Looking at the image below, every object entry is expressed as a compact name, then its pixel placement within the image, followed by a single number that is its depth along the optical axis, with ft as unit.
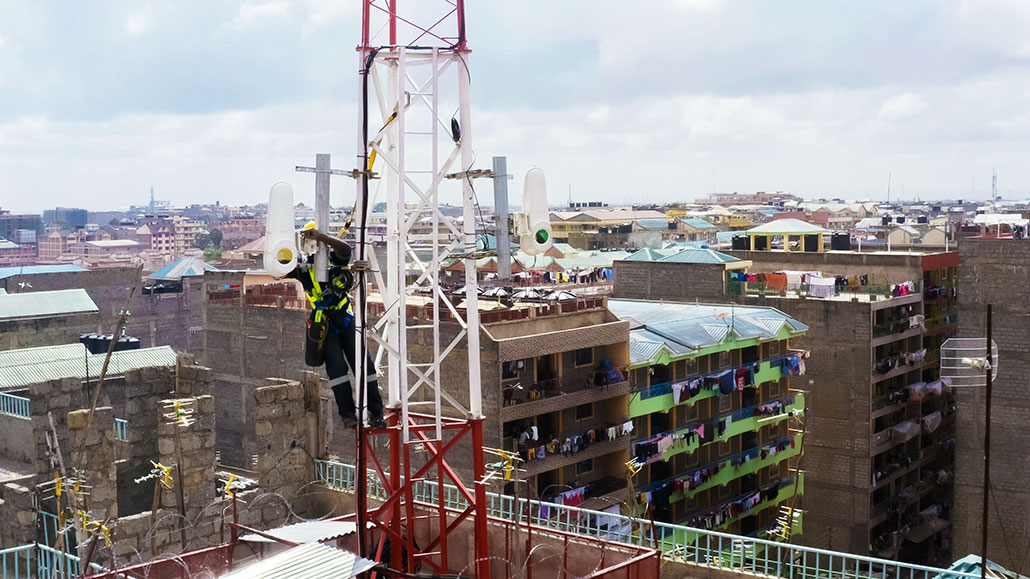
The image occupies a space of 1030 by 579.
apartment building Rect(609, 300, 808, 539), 138.72
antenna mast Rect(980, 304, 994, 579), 47.52
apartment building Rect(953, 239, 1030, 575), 144.15
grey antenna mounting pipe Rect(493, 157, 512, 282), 49.08
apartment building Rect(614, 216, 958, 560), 170.81
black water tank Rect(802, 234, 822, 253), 265.34
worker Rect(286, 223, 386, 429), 49.78
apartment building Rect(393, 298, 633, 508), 120.78
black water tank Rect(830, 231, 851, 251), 248.32
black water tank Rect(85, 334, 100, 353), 146.69
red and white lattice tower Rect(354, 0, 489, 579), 49.29
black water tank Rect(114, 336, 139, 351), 150.71
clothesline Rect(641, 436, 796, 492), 141.28
